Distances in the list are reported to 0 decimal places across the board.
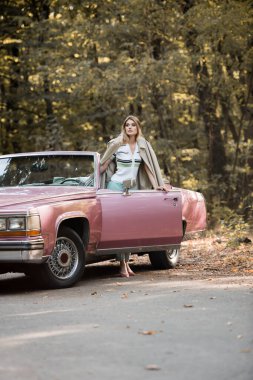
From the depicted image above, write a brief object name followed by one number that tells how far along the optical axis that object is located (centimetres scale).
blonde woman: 1617
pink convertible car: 1342
